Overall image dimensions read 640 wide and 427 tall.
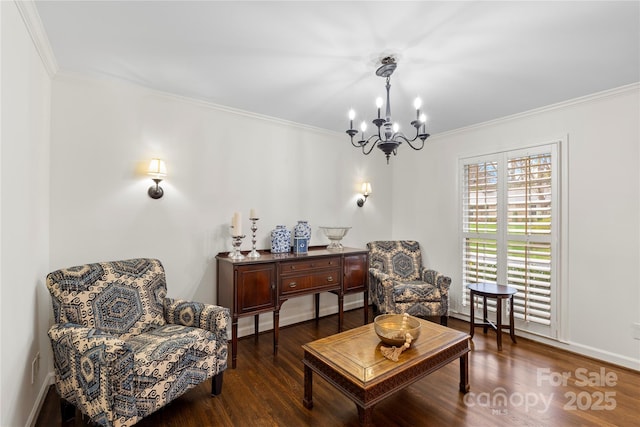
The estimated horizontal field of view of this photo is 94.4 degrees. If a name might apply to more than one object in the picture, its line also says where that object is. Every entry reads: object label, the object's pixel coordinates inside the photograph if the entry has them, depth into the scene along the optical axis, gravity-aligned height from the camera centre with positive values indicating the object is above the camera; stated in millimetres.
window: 3098 -170
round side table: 2969 -892
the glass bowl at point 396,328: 1949 -817
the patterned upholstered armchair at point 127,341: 1620 -857
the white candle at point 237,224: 2948 -128
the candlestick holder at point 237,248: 2954 -371
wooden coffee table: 1660 -935
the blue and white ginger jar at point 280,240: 3357 -325
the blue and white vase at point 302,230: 3430 -214
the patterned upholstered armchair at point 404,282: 3385 -861
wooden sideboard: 2727 -698
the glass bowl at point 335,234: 3650 -275
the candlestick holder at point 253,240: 3062 -312
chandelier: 2148 +630
